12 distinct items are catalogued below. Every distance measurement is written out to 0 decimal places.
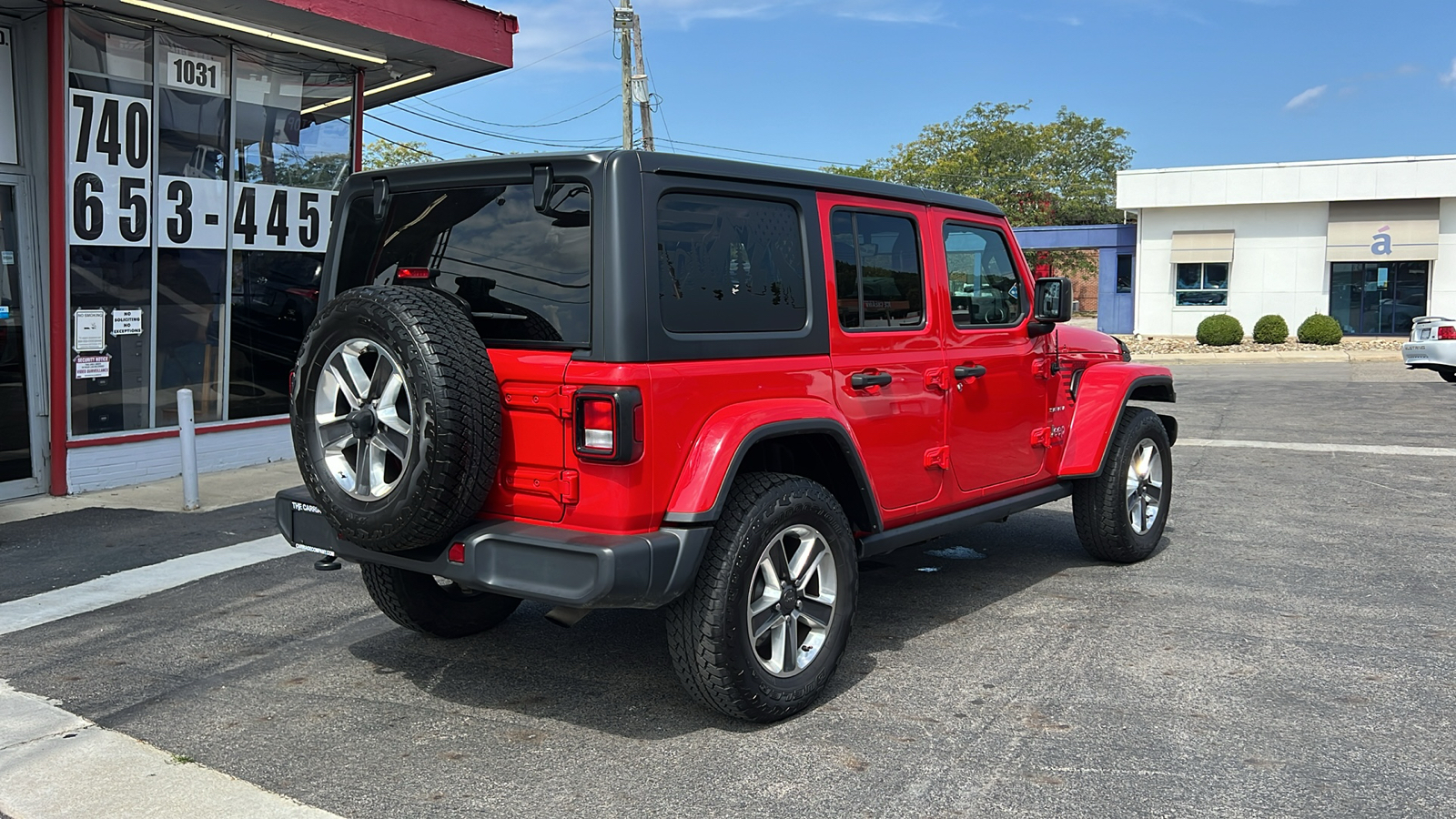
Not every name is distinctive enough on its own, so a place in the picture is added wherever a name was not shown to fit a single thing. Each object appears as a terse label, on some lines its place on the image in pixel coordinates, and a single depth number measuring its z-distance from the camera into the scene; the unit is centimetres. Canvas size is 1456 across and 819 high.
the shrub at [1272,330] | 3103
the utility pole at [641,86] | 2769
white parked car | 1833
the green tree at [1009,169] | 5444
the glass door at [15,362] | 913
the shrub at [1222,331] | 3111
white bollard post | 861
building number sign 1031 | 1005
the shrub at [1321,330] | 3031
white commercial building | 3331
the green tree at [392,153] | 4328
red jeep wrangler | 374
